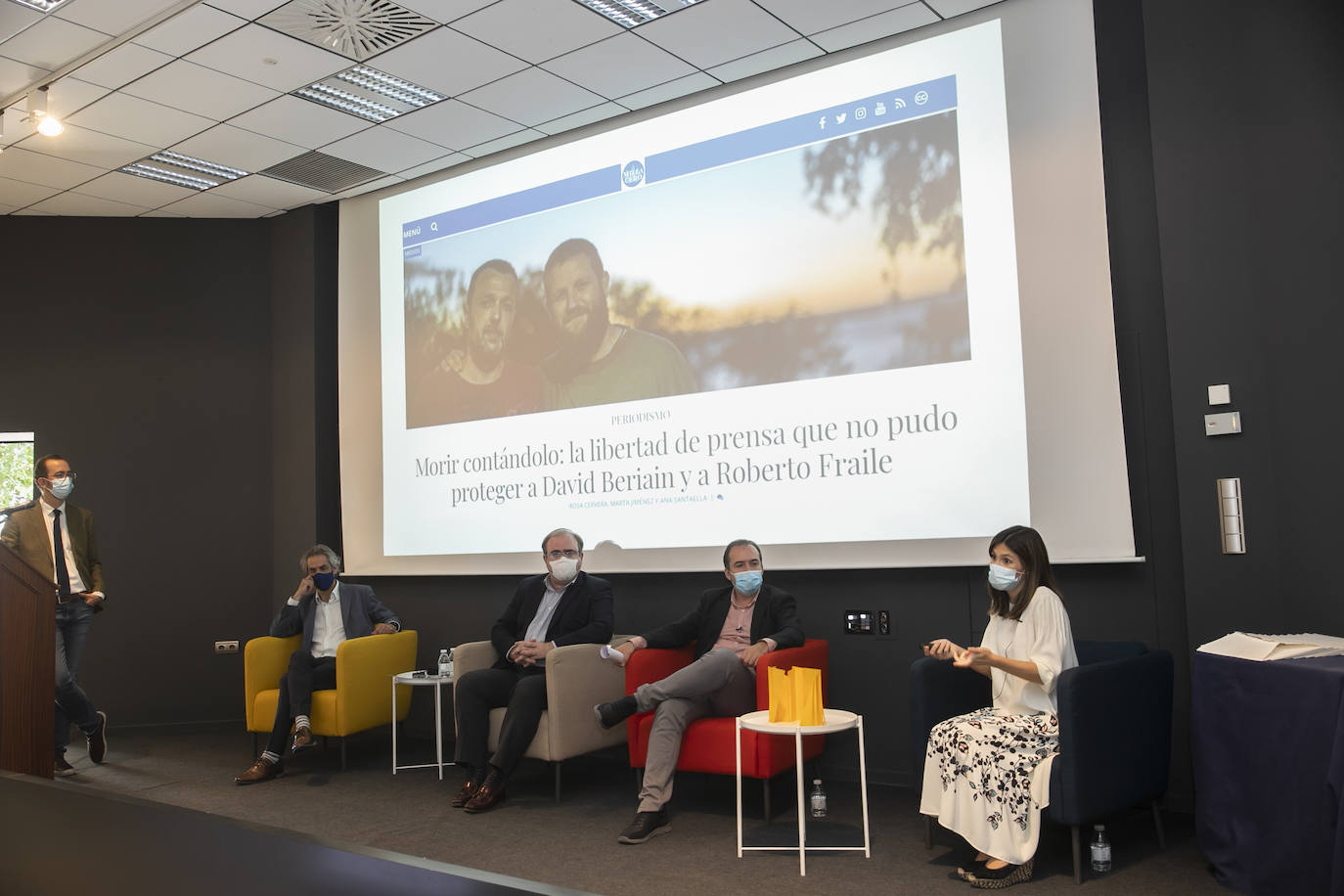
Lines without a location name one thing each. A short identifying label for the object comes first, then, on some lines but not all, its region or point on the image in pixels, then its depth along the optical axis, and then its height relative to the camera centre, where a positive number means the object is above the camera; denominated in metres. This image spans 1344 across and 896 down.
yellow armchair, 4.90 -0.78
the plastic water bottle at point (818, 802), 3.93 -1.15
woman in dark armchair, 3.07 -0.73
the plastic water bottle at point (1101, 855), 3.15 -1.12
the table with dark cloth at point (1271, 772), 2.60 -0.78
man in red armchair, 3.83 -0.60
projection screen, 4.09 +0.86
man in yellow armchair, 4.91 -0.51
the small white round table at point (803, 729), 3.27 -0.72
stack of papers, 2.86 -0.46
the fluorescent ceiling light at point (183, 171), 5.89 +2.15
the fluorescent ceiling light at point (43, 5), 4.16 +2.19
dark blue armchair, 3.02 -0.74
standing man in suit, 5.13 -0.14
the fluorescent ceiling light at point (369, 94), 4.95 +2.16
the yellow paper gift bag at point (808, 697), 3.36 -0.63
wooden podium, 4.02 -0.53
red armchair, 3.83 -0.90
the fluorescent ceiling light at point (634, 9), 4.28 +2.14
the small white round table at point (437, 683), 4.78 -0.77
